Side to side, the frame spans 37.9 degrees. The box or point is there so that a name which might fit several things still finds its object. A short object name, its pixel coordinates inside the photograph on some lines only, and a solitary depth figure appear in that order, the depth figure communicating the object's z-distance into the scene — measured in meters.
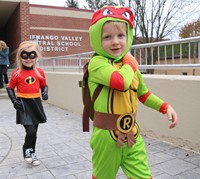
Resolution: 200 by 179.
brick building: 17.59
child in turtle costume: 1.92
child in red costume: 3.74
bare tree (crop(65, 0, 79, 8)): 47.72
